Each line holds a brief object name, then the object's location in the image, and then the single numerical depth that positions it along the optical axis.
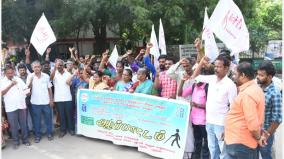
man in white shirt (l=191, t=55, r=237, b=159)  3.11
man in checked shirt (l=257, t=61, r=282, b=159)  2.79
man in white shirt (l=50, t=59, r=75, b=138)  5.01
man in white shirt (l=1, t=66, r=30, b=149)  4.54
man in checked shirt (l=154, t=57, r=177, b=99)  3.98
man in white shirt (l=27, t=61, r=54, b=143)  4.84
